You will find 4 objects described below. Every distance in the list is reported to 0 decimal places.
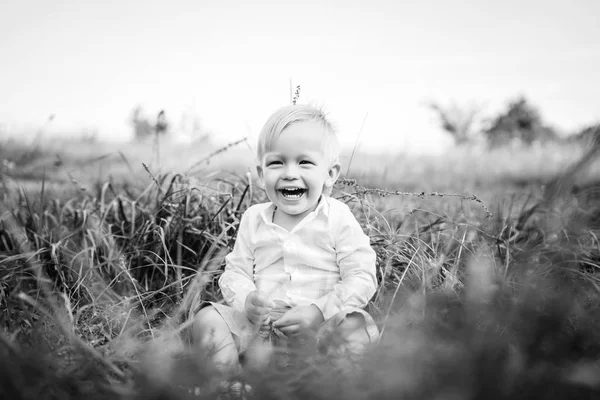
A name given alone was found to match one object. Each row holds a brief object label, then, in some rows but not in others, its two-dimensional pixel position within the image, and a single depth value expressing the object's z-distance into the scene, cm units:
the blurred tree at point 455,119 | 3119
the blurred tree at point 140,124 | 2421
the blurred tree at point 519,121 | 3008
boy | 159
